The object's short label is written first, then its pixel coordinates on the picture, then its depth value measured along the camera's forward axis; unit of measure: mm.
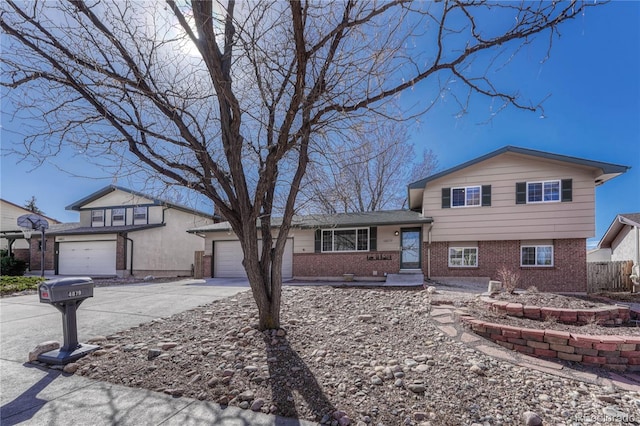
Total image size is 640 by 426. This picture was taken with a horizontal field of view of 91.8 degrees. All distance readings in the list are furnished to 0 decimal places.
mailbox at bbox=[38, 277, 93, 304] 3715
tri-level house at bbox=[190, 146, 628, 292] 11305
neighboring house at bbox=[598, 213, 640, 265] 14172
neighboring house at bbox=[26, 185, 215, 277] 16594
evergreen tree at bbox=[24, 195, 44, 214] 36219
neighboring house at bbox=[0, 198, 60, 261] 19656
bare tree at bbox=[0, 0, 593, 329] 3467
